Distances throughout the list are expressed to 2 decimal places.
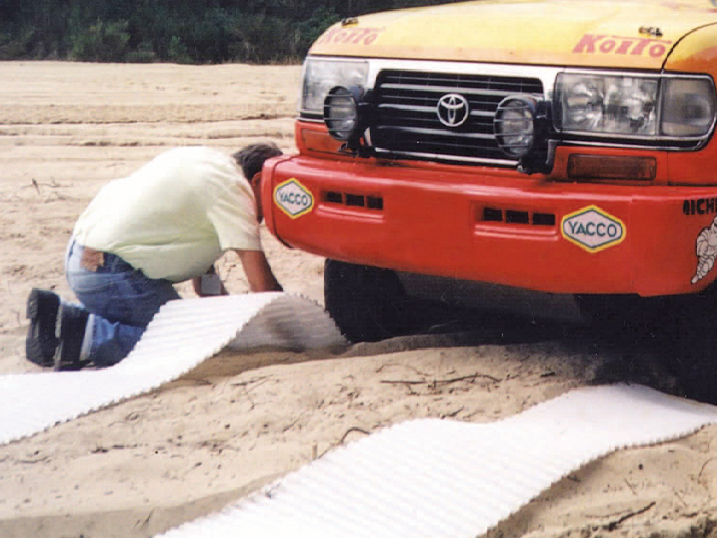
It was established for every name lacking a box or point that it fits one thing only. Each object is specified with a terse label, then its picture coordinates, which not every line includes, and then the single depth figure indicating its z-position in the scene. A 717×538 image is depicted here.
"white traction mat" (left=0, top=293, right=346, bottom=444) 3.73
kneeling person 4.27
